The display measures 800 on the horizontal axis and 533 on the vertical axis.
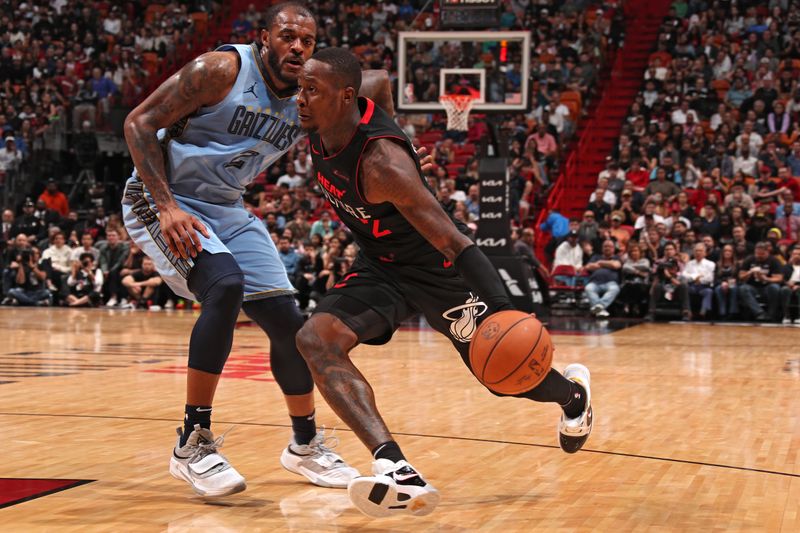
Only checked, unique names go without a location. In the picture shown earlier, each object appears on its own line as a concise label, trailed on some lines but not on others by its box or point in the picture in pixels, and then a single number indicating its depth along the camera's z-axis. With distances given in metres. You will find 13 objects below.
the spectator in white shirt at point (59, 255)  17.16
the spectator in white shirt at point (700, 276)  14.46
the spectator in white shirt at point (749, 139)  16.36
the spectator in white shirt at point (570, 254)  15.29
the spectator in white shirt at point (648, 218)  15.03
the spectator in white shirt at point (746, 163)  16.14
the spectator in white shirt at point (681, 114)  17.78
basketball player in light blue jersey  3.96
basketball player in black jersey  3.55
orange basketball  3.52
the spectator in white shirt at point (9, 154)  19.72
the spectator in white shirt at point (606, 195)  16.42
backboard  13.19
